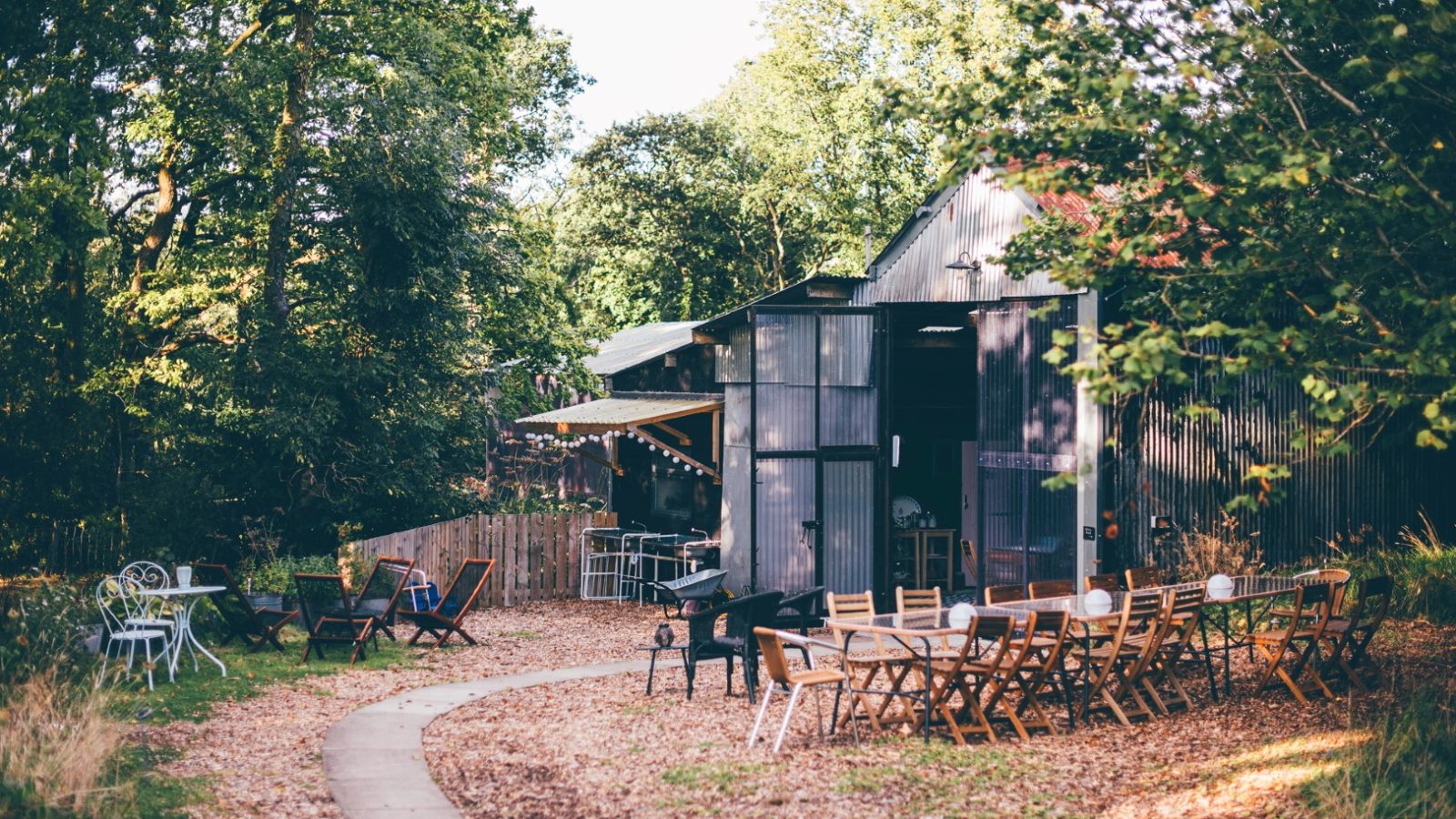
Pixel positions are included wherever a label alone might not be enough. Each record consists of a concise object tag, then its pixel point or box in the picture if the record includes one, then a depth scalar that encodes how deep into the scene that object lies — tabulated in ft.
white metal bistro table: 37.04
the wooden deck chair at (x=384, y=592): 43.55
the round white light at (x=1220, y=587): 35.19
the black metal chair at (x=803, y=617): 35.65
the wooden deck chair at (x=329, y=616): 42.14
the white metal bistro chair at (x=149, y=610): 36.78
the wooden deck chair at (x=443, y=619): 44.39
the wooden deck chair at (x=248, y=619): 42.34
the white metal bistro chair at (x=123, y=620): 35.88
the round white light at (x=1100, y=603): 32.27
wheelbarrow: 46.50
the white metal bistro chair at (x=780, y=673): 29.14
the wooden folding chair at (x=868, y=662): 30.48
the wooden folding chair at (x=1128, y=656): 31.42
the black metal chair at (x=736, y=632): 34.65
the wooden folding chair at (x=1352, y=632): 33.22
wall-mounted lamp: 51.29
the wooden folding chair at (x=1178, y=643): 32.53
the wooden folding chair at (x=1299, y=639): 32.86
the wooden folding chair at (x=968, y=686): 29.17
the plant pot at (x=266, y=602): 44.45
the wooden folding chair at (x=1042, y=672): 30.25
